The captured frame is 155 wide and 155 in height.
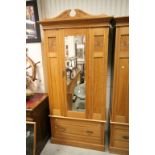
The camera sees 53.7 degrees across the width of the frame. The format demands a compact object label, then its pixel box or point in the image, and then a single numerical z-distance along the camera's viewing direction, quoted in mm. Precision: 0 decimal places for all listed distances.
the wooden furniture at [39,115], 2035
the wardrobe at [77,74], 1898
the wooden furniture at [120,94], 1833
